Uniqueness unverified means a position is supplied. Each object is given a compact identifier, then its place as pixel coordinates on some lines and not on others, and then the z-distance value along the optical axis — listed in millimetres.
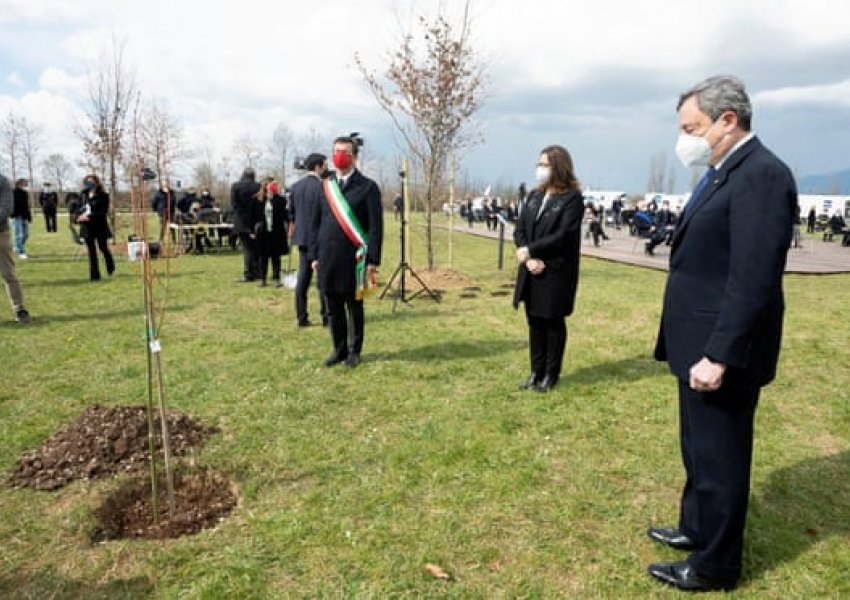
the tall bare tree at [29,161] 42069
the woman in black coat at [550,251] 4691
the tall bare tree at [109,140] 16594
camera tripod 8484
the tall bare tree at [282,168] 39656
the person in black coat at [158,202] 13823
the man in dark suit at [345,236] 5383
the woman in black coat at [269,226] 10367
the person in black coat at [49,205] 22797
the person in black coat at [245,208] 10594
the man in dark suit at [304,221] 7352
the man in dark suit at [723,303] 2090
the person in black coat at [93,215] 10172
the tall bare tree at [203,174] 38019
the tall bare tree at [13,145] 39875
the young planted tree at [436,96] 11188
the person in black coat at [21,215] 12641
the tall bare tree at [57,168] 51312
